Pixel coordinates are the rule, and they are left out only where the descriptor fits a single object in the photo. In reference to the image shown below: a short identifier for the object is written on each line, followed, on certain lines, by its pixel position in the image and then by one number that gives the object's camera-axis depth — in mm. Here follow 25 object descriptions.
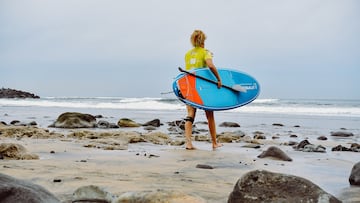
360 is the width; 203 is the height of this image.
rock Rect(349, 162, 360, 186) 3471
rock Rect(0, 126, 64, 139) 7144
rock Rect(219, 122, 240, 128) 11766
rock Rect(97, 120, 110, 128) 10448
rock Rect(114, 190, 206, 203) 2261
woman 6453
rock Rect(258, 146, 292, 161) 5062
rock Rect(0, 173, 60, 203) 1911
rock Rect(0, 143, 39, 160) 4422
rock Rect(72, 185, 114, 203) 2535
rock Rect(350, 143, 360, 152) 6256
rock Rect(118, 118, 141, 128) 10875
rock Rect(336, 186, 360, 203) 2899
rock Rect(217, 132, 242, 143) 7571
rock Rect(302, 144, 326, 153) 6074
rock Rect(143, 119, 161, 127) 11266
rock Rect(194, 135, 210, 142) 7860
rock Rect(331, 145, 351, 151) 6270
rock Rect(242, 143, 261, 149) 6554
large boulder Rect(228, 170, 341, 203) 2342
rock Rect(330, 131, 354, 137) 9297
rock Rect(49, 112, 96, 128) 10211
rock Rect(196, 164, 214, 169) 4344
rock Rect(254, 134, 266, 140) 8141
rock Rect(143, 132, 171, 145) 7161
